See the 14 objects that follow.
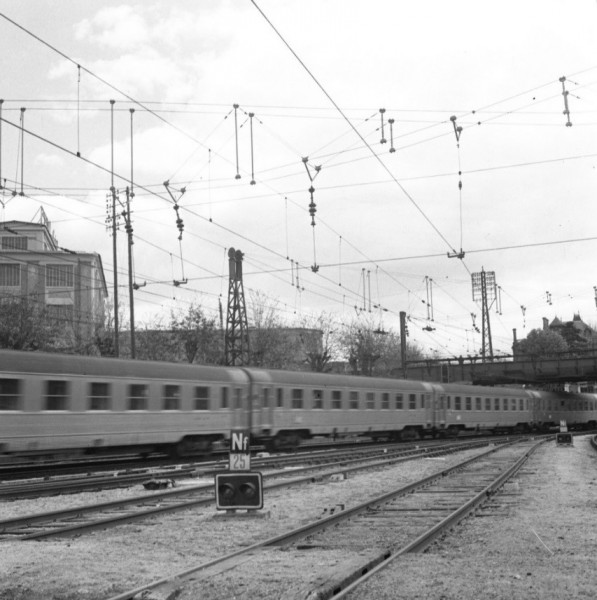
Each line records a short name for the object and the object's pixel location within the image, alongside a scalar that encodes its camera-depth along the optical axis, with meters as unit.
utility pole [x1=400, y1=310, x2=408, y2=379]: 53.08
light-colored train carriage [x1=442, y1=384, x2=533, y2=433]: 42.62
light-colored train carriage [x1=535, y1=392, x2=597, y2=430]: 56.03
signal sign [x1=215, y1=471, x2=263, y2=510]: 12.30
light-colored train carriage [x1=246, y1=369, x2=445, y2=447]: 28.28
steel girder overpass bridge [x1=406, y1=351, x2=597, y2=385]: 65.88
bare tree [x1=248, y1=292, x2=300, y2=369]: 71.38
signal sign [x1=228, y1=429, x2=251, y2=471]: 12.41
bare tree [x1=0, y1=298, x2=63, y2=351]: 47.44
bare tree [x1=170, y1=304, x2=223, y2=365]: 63.59
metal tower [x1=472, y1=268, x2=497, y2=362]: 72.96
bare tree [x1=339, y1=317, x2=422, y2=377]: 84.02
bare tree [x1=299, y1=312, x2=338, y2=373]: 82.75
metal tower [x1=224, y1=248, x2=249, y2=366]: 36.85
